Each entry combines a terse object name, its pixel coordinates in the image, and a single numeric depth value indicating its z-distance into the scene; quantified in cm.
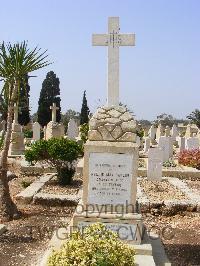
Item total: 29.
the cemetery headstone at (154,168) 1167
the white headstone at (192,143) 1791
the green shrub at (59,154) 1059
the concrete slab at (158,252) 503
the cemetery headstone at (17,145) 1791
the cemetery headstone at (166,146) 1616
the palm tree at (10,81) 739
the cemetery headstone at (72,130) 2361
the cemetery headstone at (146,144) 1919
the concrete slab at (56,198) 866
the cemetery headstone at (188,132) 3061
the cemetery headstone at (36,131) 2445
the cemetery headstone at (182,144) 1972
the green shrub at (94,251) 386
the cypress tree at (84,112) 4368
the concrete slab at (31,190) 872
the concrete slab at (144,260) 471
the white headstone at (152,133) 2867
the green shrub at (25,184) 1048
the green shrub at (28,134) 3050
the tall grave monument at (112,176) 520
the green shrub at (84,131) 1947
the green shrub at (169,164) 1456
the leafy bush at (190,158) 1494
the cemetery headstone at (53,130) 2100
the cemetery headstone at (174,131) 2884
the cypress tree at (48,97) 4306
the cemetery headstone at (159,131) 3009
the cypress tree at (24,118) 4229
